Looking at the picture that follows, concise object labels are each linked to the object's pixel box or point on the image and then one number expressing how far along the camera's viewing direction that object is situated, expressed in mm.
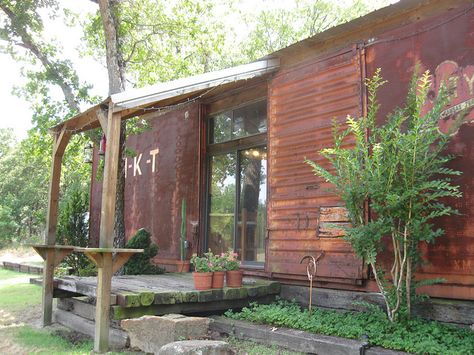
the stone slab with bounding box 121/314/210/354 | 4738
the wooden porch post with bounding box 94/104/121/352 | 5031
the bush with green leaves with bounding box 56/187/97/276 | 11406
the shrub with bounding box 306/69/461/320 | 4270
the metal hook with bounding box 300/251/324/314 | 5492
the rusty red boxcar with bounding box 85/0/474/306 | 4773
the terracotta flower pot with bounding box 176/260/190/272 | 8484
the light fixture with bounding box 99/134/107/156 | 7117
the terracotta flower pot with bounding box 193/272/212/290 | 5660
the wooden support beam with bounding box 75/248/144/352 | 5008
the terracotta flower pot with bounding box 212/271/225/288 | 5754
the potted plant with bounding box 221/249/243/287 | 5934
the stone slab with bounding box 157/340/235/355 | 3682
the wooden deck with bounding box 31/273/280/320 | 5184
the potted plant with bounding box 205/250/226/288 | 5758
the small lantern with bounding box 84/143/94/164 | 11900
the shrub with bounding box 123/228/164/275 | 8062
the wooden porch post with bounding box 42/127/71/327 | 6850
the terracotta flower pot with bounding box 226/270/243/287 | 5969
